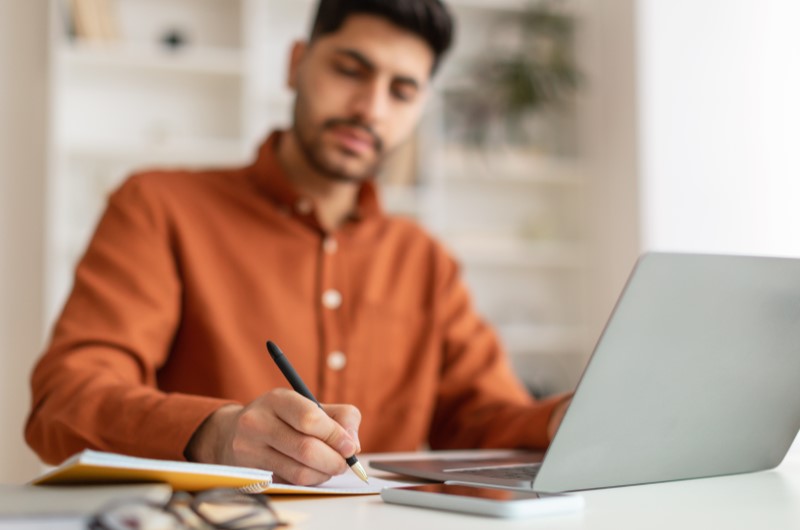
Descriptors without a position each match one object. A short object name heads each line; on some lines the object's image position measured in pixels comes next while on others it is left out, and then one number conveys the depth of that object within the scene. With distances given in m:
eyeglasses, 0.49
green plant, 3.38
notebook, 0.57
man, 1.33
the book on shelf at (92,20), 2.90
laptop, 0.63
